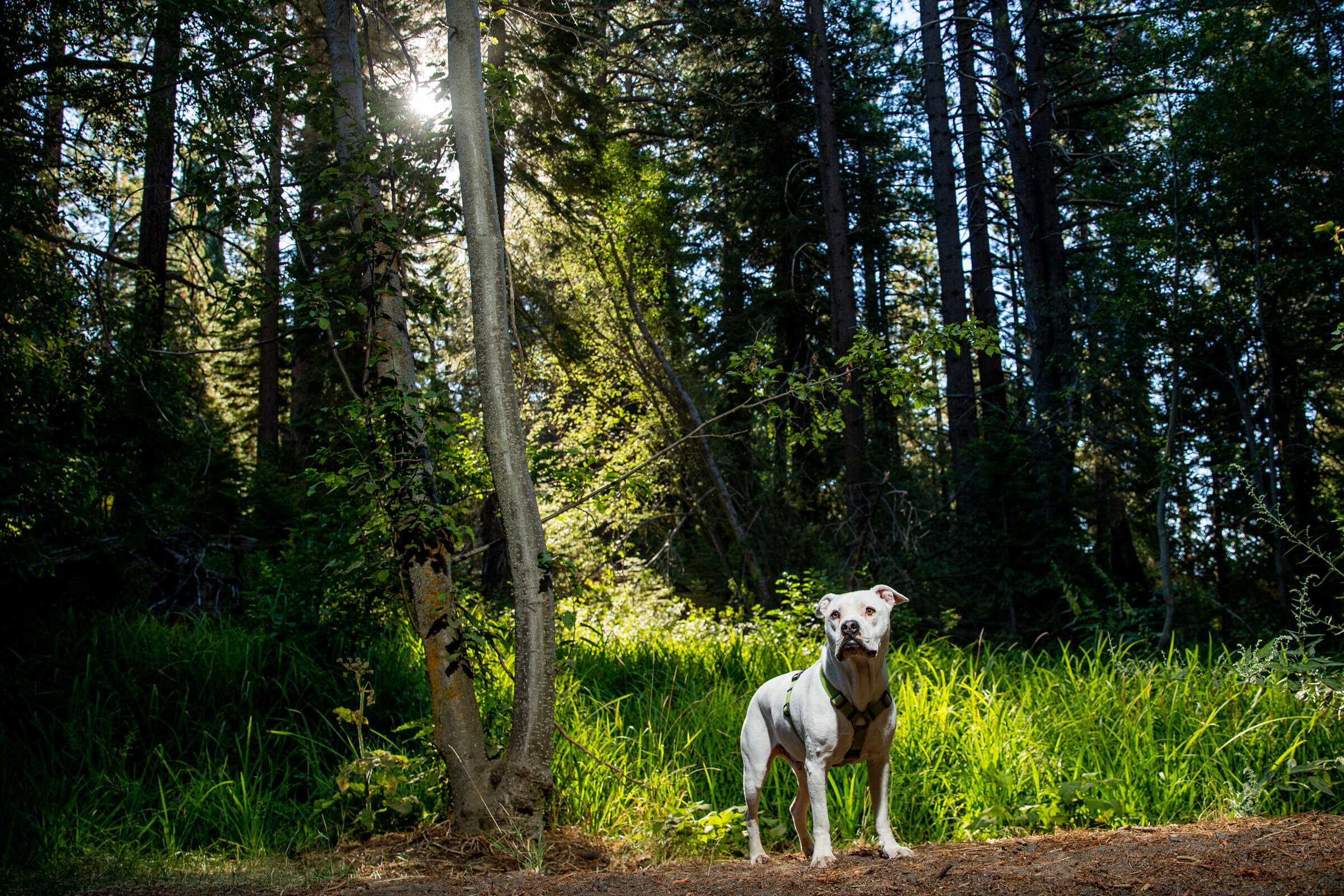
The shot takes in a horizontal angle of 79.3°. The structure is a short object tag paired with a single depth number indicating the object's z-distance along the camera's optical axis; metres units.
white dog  3.09
